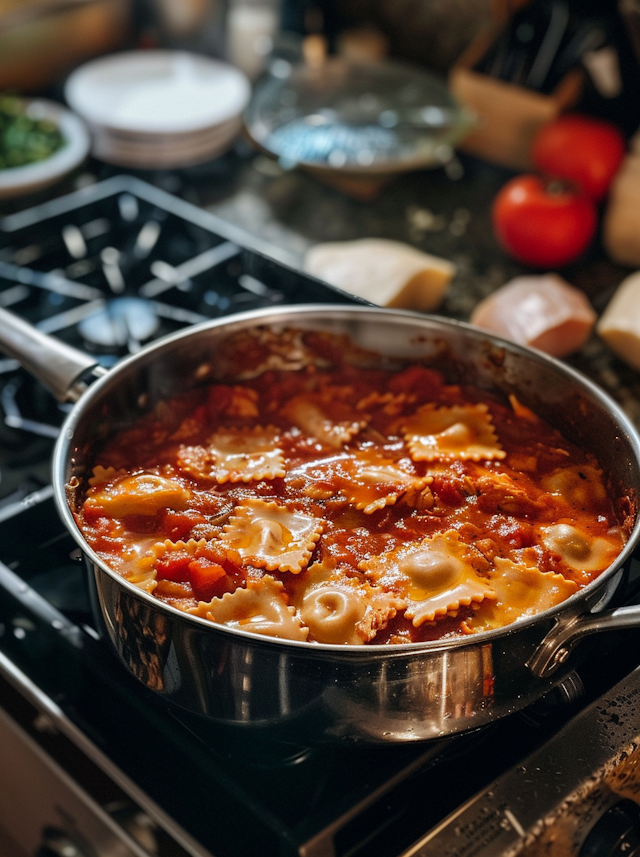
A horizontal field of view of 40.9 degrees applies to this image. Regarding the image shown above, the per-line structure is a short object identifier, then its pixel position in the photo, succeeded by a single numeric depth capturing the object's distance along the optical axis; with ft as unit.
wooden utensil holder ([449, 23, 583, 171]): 6.82
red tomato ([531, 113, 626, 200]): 6.52
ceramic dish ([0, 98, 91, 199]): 6.42
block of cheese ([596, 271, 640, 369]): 5.19
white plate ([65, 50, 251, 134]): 6.85
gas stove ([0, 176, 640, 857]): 2.82
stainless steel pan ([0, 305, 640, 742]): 2.54
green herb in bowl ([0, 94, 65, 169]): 6.64
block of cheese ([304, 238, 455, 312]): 5.39
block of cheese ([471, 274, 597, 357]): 5.15
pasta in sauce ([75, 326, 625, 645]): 3.07
